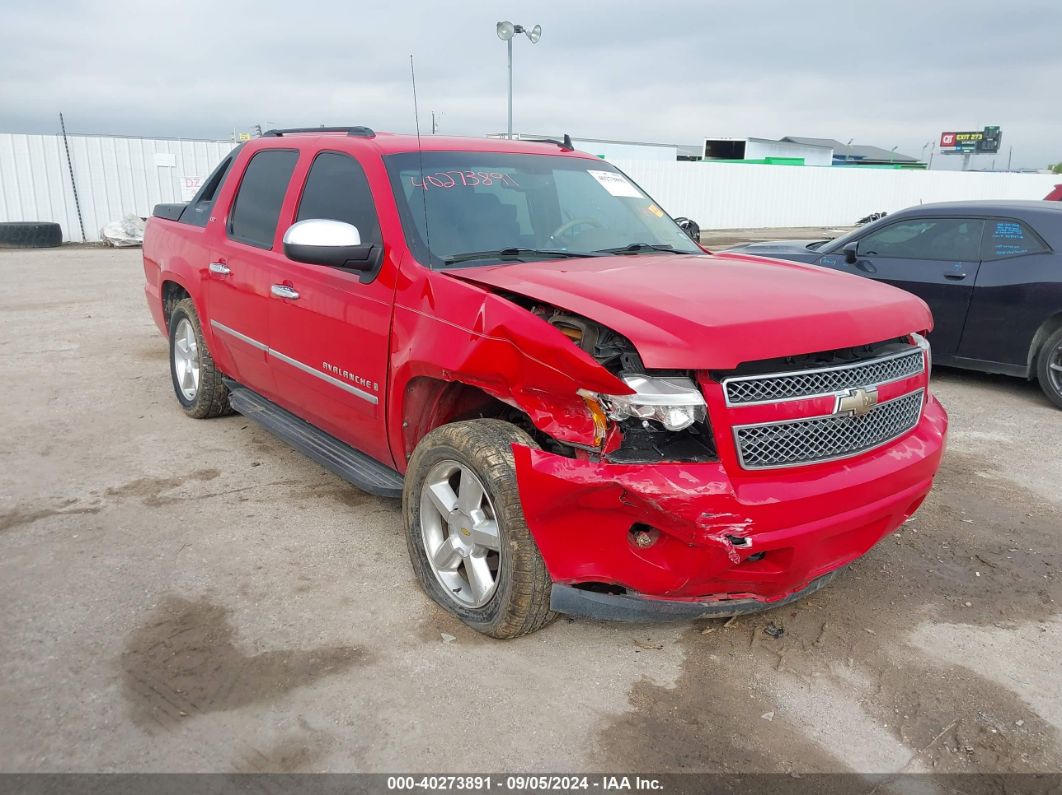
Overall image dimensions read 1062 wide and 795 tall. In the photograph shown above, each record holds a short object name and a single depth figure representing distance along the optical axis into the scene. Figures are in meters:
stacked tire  17.23
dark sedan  6.48
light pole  14.06
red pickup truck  2.56
